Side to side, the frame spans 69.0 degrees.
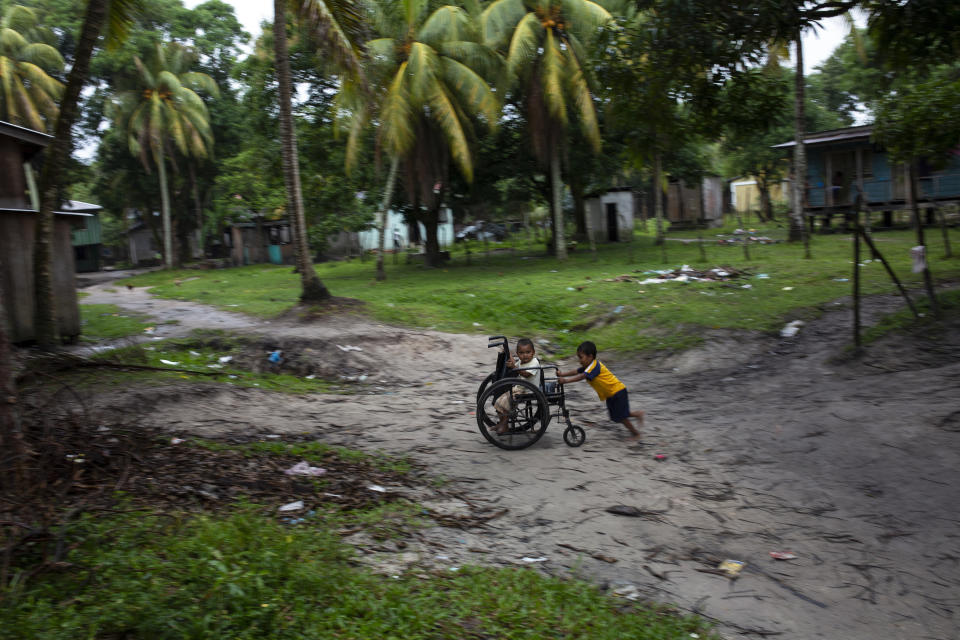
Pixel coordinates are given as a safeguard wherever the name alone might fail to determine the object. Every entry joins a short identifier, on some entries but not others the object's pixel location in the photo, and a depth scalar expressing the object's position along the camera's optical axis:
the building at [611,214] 31.50
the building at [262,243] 39.38
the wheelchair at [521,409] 7.09
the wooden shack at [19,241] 10.30
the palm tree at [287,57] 11.76
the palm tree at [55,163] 8.77
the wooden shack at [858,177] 23.72
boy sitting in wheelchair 7.19
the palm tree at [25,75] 23.81
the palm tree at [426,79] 19.19
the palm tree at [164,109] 30.39
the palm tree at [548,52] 19.80
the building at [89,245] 41.25
